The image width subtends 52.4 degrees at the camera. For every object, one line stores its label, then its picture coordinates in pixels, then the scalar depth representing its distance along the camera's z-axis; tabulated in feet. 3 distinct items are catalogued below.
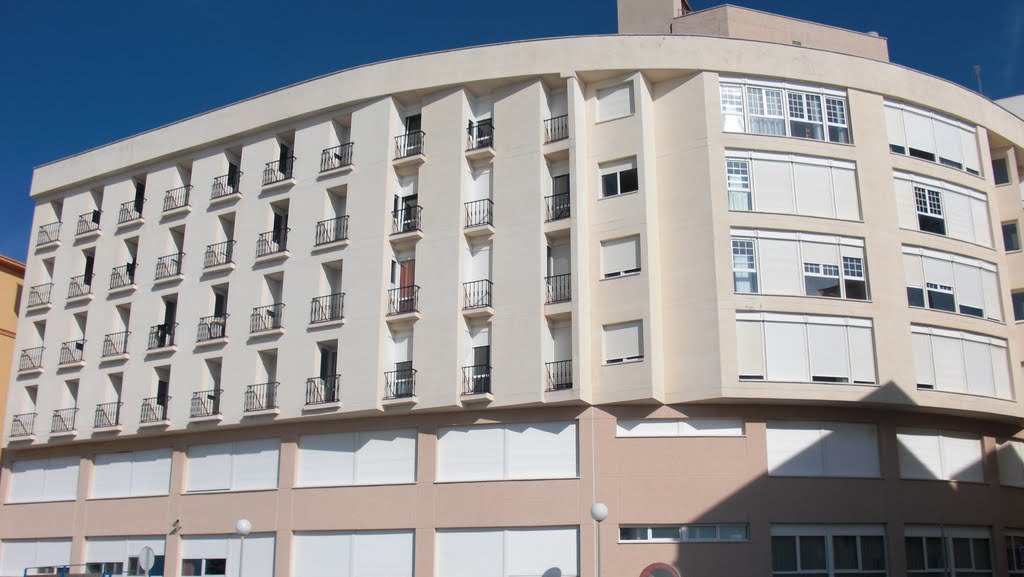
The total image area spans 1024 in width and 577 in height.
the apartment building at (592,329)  101.81
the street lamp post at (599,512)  86.12
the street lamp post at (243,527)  99.96
